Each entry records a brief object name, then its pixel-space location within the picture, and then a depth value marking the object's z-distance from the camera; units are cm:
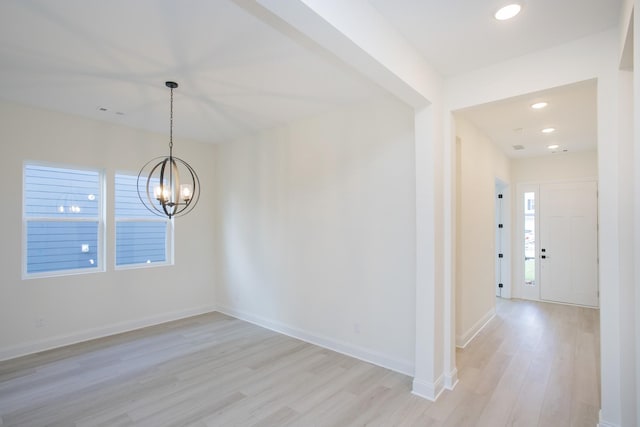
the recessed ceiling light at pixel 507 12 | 208
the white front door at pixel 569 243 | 585
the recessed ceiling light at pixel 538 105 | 357
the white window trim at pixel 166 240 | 465
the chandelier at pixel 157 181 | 491
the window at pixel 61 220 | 403
